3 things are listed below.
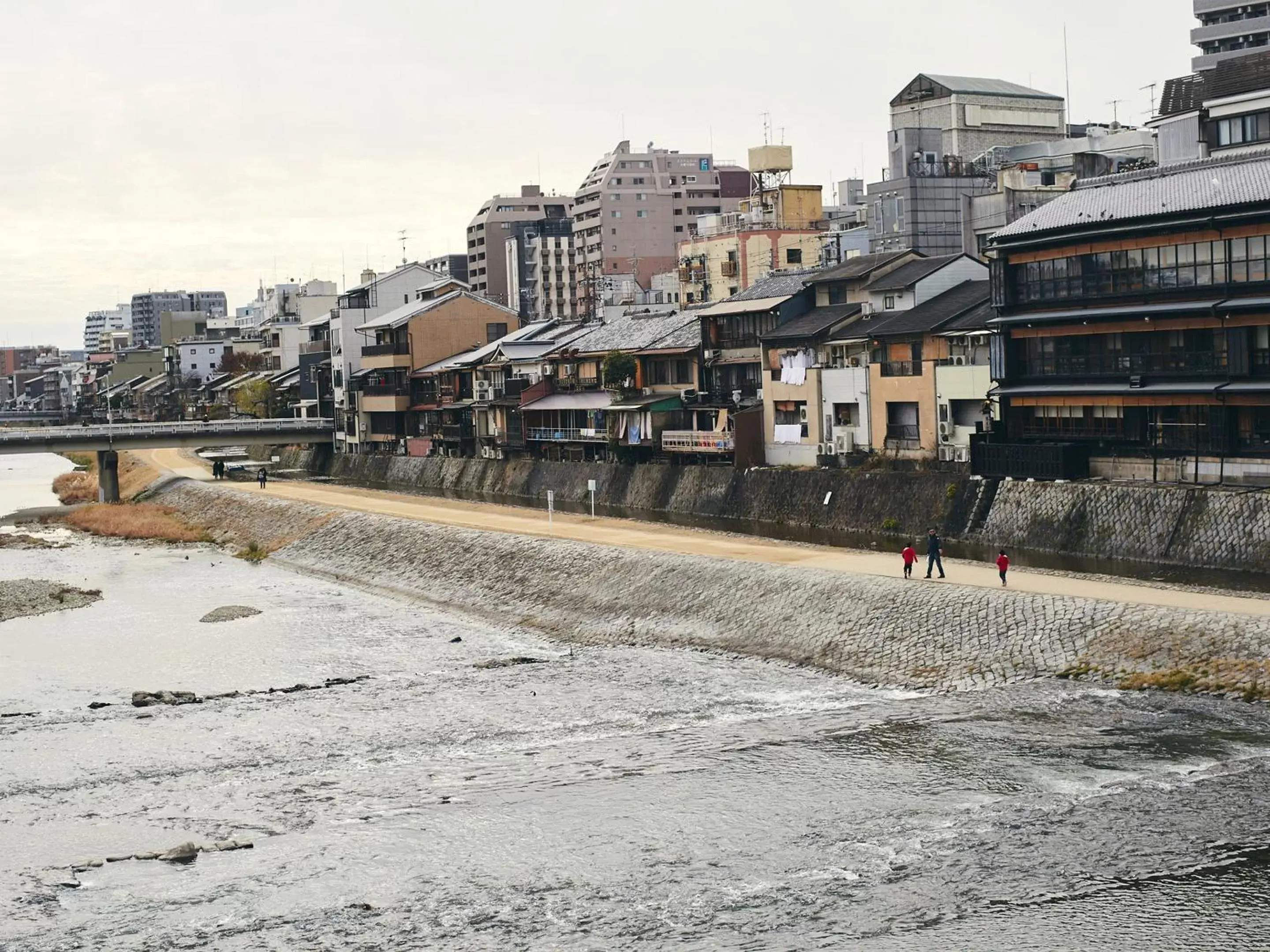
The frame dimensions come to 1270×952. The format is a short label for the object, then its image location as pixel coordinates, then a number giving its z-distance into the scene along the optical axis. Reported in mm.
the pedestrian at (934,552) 32906
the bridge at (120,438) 73500
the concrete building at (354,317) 89188
